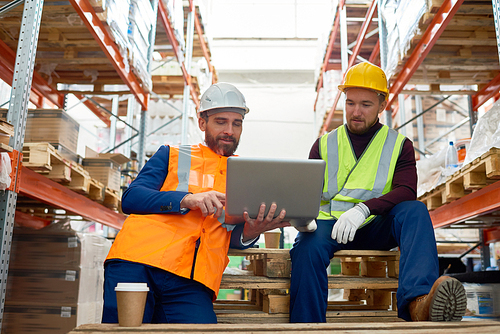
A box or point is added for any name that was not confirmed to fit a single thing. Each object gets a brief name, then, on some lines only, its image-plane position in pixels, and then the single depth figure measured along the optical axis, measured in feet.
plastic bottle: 15.79
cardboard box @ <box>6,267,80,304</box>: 14.75
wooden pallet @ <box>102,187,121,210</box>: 17.84
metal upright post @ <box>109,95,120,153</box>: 32.10
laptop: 6.79
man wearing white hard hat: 7.48
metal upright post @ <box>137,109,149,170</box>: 22.71
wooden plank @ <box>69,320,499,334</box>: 5.20
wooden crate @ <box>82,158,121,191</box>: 17.75
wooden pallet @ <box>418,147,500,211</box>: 10.57
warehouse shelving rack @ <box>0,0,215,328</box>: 10.36
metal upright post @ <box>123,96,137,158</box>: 30.36
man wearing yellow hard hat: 7.01
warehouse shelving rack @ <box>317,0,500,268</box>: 13.46
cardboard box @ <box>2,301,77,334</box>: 14.48
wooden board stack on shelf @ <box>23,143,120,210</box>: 11.92
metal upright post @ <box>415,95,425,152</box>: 26.89
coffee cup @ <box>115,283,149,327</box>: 5.48
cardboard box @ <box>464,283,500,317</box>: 15.52
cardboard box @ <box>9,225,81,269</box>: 15.01
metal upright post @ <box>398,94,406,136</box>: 28.35
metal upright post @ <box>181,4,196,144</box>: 27.53
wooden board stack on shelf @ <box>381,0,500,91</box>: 15.10
